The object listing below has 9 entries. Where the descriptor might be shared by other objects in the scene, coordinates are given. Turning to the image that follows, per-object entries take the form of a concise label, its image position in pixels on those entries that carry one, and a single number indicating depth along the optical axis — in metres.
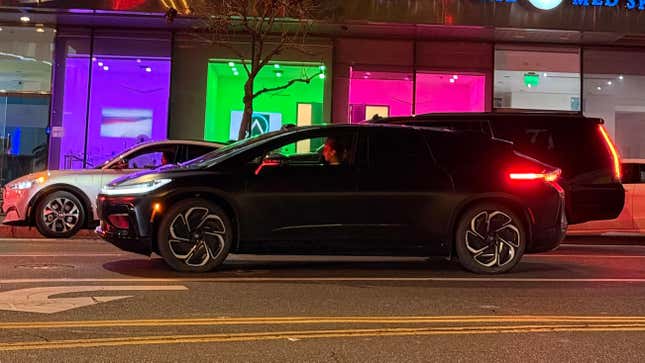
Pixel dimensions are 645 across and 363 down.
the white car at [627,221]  10.49
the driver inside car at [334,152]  7.08
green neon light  17.44
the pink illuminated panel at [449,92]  17.59
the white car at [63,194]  9.96
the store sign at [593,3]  15.62
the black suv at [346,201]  6.79
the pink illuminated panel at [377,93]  17.52
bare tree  13.79
